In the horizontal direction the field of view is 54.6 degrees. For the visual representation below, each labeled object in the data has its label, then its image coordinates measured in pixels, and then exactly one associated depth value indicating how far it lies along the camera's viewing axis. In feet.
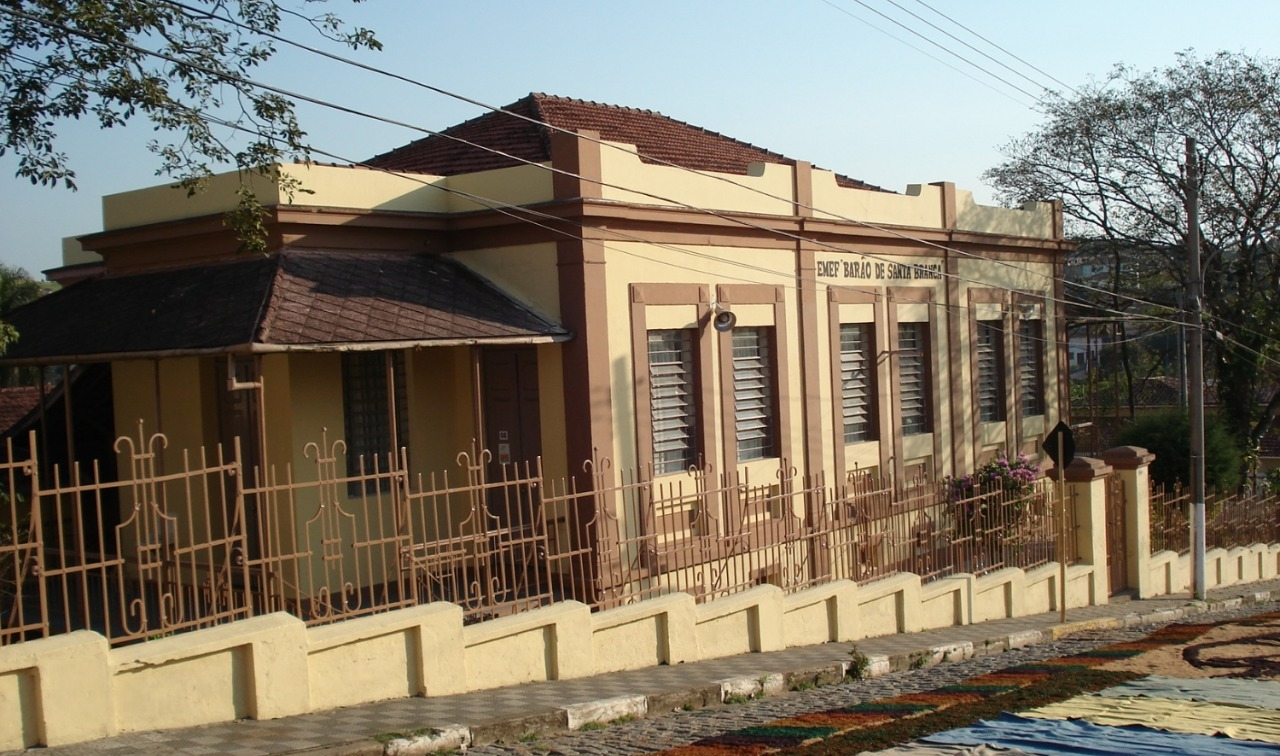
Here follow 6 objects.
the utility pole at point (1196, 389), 58.44
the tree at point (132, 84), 33.14
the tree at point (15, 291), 84.39
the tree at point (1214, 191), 86.07
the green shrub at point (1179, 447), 76.79
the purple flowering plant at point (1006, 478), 50.83
